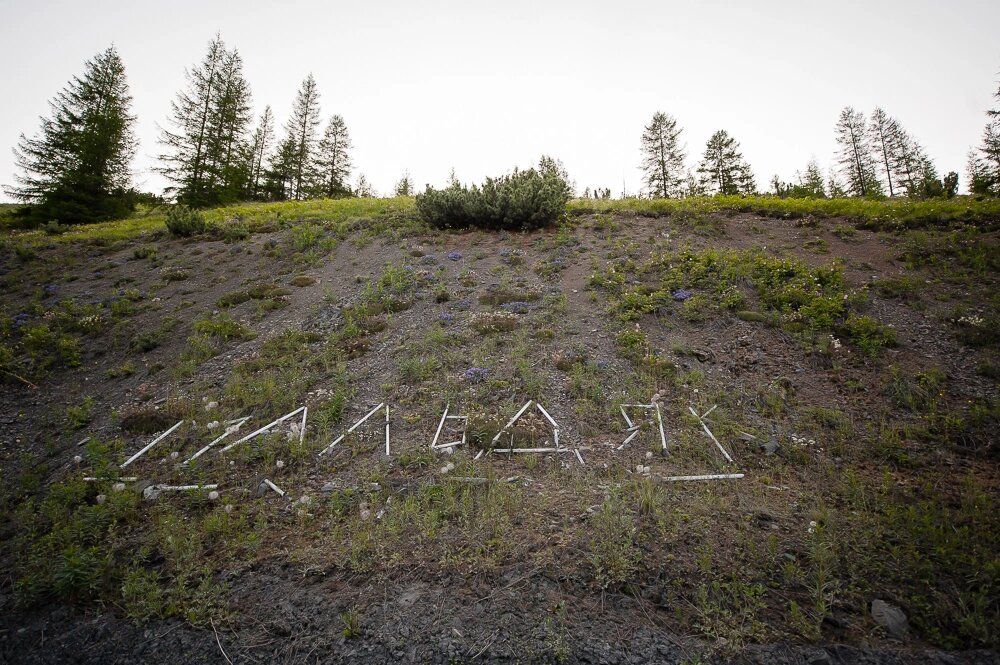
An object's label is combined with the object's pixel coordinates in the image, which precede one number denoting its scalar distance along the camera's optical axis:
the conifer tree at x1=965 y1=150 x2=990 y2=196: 19.98
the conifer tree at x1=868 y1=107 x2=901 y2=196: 36.12
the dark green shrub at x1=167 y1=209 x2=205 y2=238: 17.95
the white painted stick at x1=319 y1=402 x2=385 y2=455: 6.54
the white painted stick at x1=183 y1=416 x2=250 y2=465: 6.41
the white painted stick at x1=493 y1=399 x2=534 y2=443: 6.50
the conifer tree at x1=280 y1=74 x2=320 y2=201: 35.19
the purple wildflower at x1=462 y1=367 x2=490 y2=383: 7.95
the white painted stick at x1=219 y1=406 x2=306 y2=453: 6.62
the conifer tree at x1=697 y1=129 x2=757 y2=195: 32.84
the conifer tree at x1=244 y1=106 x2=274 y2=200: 34.56
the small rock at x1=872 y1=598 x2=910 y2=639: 3.41
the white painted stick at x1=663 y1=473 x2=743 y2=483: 5.49
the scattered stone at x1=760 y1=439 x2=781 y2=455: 6.03
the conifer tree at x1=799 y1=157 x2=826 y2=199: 31.70
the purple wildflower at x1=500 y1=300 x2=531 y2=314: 10.33
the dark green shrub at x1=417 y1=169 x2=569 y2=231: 14.99
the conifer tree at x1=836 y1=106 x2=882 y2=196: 35.88
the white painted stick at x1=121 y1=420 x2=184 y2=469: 6.36
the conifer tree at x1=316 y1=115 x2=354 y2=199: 36.28
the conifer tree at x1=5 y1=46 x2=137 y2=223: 25.14
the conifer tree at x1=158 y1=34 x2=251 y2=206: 28.70
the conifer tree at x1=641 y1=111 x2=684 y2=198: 32.53
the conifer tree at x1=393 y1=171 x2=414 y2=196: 43.62
